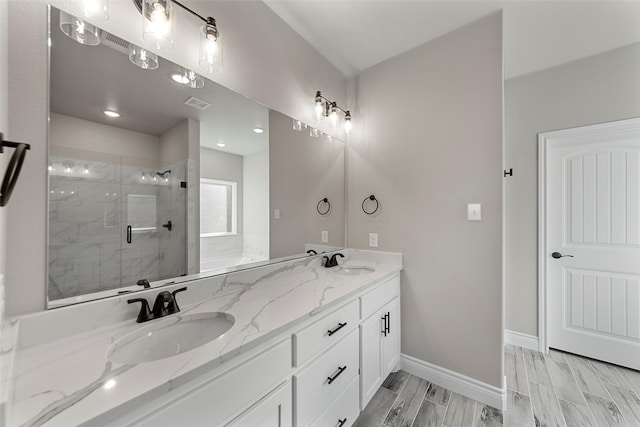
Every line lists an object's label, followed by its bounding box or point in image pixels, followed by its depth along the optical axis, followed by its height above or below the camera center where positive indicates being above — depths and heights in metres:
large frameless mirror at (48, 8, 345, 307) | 0.94 +0.19
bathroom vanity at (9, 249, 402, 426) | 0.60 -0.43
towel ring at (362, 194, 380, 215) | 2.23 +0.09
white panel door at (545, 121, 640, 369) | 2.05 -0.25
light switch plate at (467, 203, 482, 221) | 1.76 +0.01
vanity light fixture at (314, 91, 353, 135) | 2.07 +0.88
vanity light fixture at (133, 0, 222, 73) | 1.06 +0.84
